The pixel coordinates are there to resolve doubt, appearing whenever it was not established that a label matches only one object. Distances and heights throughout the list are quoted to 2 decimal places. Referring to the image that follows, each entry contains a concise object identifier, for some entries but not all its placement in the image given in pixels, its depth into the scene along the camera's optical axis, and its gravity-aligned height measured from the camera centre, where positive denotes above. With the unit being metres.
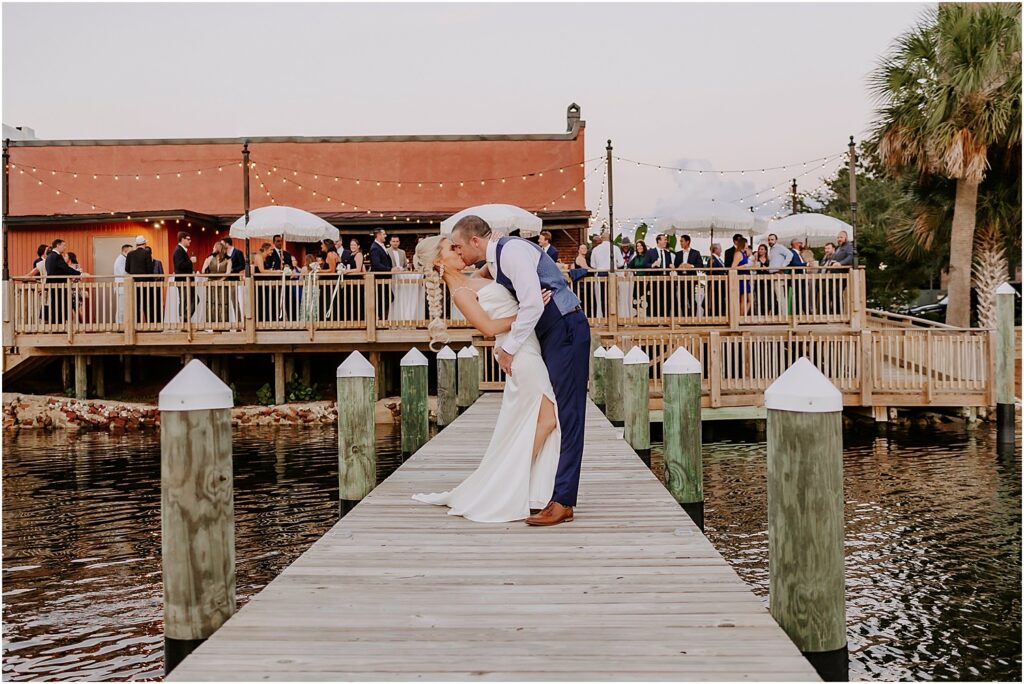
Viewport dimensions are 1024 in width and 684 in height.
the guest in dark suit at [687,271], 19.17 +1.25
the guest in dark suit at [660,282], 19.41 +1.08
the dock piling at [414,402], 10.46 -0.61
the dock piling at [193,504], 3.87 -0.60
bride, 6.02 -0.49
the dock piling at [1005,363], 17.05 -0.58
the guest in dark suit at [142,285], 20.16 +1.25
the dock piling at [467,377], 14.84 -0.52
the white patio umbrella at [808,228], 23.66 +2.45
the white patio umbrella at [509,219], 19.95 +2.39
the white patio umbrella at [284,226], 20.12 +2.39
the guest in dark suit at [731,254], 19.67 +1.62
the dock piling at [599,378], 14.56 -0.58
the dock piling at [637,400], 9.99 -0.61
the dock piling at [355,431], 7.34 -0.63
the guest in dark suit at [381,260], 19.92 +1.62
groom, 5.89 +0.08
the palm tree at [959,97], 22.98 +5.35
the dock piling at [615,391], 12.55 -0.66
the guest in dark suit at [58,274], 20.25 +1.53
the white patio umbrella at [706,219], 21.91 +2.52
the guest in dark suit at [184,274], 19.91 +1.42
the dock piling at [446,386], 13.00 -0.56
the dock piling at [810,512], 3.80 -0.67
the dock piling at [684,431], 7.44 -0.70
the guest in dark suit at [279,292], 19.86 +1.07
